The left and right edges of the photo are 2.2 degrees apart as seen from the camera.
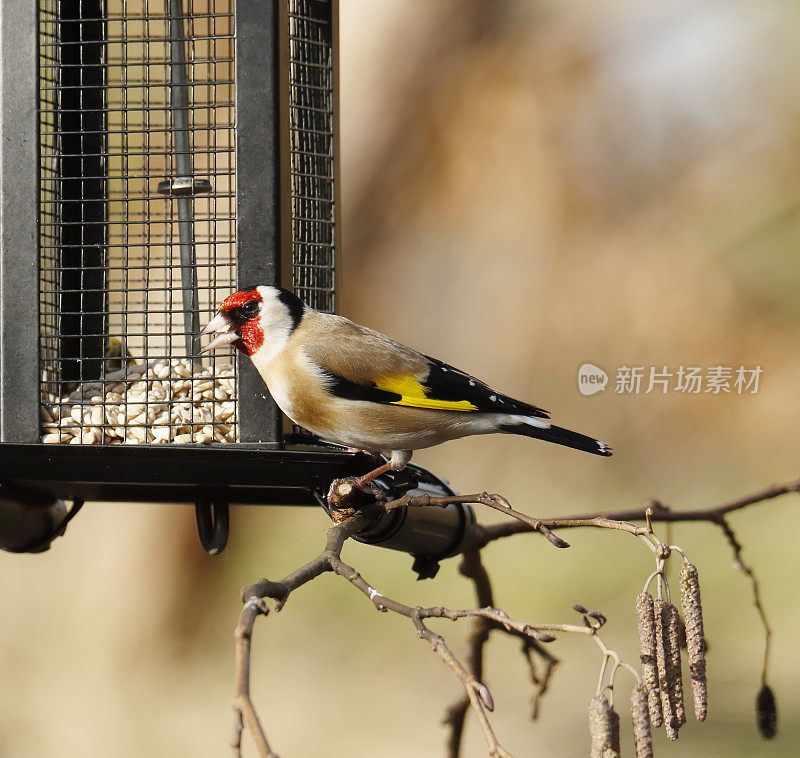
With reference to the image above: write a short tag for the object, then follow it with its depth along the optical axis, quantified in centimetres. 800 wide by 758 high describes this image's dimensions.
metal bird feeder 634
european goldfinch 635
